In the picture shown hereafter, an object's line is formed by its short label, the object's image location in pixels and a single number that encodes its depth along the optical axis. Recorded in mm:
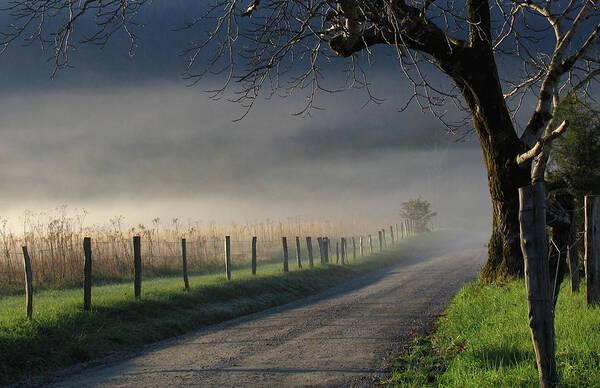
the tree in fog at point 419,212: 68688
